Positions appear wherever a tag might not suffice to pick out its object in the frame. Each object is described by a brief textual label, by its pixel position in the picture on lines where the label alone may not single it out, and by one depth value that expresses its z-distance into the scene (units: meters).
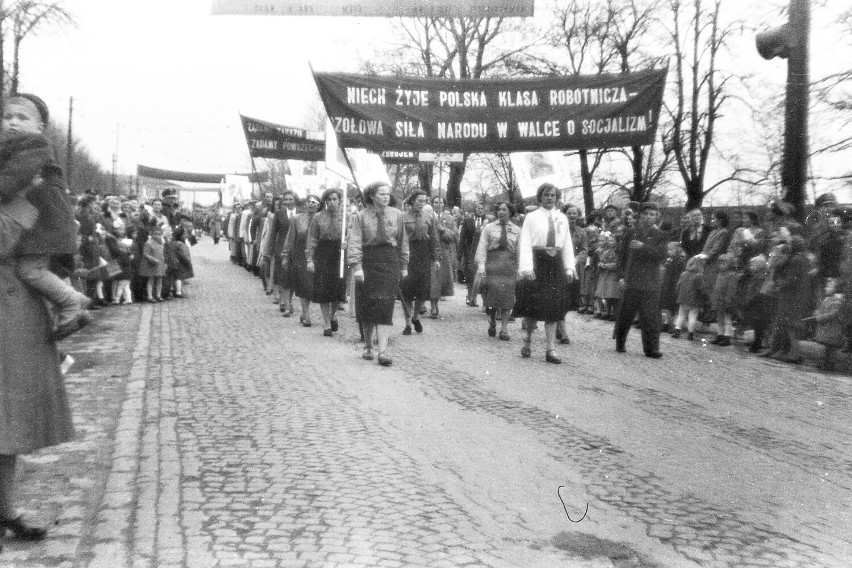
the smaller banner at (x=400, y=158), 22.91
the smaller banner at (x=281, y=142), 24.58
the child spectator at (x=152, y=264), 18.73
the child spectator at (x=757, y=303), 13.02
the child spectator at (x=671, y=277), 14.87
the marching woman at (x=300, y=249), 15.00
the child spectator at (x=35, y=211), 4.36
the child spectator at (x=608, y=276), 16.20
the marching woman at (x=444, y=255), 16.48
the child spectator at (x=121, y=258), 17.55
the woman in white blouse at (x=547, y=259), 11.53
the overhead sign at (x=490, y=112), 10.76
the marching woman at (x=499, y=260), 14.10
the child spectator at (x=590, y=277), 17.87
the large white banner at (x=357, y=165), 14.48
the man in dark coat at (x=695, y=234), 15.25
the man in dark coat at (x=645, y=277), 12.04
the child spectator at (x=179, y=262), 19.81
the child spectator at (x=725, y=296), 13.78
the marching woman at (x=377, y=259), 10.80
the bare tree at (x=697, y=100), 33.84
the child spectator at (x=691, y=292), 14.28
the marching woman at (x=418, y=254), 14.45
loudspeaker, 9.60
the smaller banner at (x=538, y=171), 18.34
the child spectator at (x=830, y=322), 11.41
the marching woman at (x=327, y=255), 13.77
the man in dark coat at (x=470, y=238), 20.27
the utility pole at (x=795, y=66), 9.49
